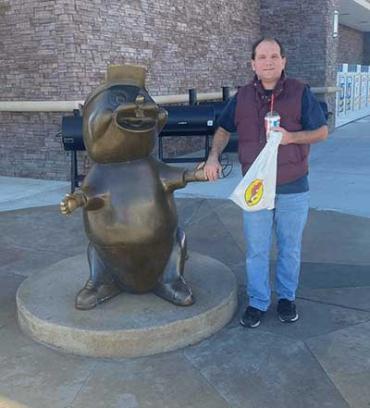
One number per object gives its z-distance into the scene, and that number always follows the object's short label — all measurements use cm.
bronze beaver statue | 317
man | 327
